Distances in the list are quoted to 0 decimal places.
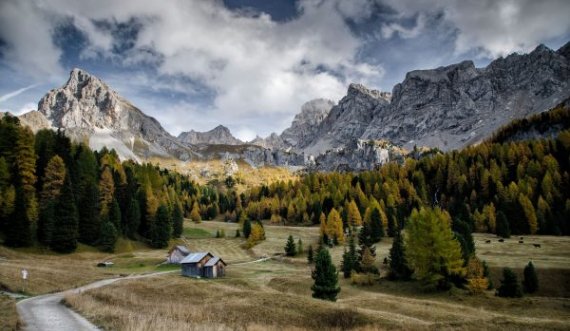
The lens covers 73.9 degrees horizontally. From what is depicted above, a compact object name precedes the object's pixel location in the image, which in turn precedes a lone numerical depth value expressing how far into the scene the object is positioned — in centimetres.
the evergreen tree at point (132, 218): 8862
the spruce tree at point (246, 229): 12112
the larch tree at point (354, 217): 12375
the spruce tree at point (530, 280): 5166
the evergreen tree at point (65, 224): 6738
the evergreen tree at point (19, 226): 6044
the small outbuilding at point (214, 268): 6706
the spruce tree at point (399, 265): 6106
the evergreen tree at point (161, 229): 9331
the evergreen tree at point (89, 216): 7631
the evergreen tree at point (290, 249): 9325
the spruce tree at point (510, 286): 4744
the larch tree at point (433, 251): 5388
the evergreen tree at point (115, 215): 8319
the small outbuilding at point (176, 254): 8012
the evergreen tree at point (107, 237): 7669
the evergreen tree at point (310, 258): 8176
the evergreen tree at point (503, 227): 9405
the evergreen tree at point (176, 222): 10967
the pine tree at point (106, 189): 8441
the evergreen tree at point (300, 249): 9481
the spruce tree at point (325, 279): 4394
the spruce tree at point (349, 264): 6419
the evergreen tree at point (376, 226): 10131
